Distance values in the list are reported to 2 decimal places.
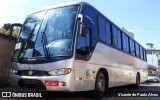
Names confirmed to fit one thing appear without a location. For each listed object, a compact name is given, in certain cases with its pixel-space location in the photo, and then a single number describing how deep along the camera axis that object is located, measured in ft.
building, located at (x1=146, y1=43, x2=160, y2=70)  189.97
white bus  14.74
